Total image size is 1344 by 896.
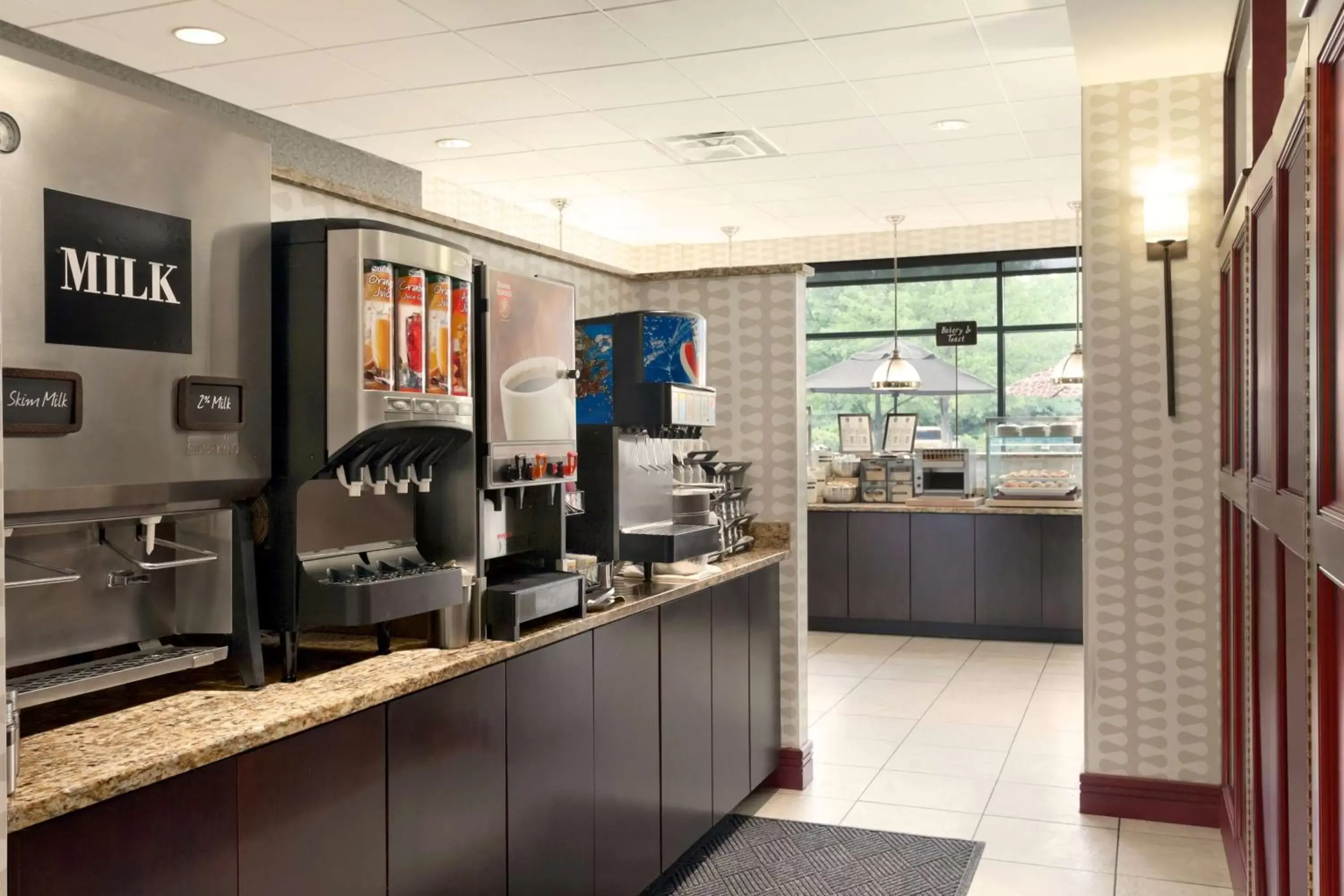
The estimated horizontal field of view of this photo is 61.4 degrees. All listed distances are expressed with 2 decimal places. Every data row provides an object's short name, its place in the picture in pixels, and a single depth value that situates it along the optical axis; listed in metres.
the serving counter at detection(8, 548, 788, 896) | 1.61
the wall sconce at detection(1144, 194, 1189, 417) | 4.01
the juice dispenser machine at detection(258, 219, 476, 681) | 2.11
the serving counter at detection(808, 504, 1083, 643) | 7.48
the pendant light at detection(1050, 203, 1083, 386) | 8.17
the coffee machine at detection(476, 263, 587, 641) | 2.54
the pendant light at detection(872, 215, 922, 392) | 8.55
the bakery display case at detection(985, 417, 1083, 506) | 7.58
